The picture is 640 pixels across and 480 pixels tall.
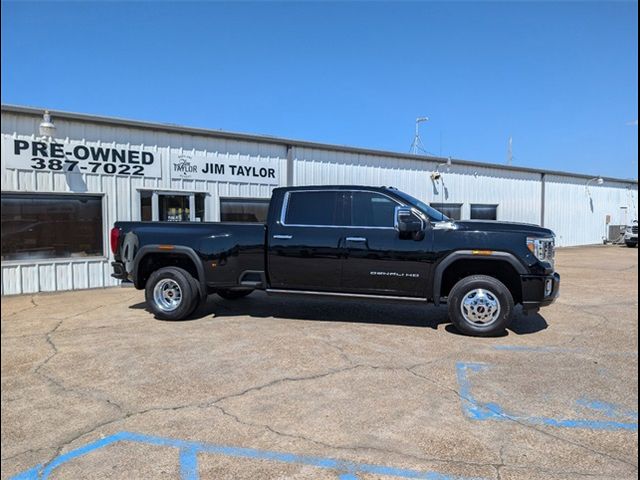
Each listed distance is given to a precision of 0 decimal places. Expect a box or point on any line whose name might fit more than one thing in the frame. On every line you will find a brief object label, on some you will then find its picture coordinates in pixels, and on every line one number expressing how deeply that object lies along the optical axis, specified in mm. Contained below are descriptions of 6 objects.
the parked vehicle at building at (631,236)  25766
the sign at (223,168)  11828
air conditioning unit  27500
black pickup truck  6227
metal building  9836
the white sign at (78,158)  9727
